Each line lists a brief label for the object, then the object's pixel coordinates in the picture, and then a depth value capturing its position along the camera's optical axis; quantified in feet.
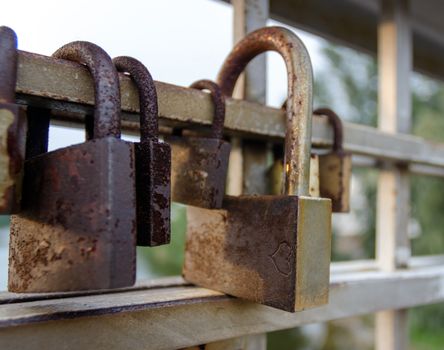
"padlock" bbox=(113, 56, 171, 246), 1.26
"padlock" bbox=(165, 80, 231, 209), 1.58
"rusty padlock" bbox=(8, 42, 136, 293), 1.11
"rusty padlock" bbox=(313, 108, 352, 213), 2.07
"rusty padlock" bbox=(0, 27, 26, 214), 1.14
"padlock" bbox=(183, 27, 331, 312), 1.45
